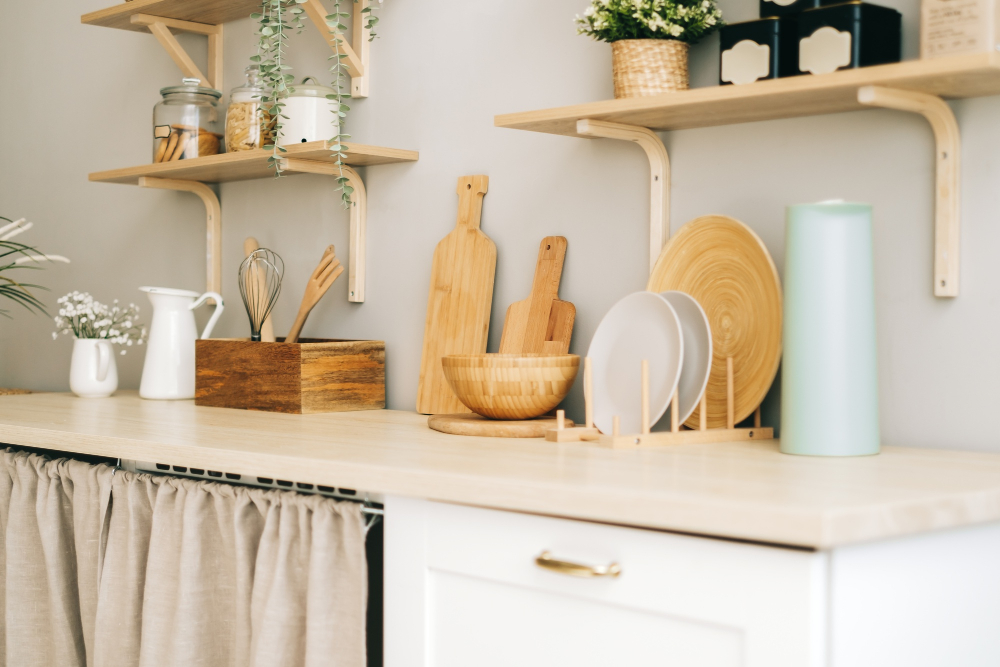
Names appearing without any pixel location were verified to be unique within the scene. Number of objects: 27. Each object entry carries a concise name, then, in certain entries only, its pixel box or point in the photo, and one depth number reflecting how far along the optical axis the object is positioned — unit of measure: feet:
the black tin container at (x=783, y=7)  4.41
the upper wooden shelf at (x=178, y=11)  7.29
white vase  7.52
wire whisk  6.88
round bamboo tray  4.81
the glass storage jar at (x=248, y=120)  6.77
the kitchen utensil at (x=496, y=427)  5.01
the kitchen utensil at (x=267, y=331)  6.90
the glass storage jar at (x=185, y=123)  7.22
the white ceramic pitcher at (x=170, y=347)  7.25
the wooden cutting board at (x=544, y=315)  5.69
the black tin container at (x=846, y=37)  4.16
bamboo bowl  5.09
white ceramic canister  6.37
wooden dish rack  4.53
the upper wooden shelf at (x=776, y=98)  3.87
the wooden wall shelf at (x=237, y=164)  6.17
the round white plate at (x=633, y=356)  4.78
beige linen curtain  4.26
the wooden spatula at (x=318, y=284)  6.58
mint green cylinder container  4.17
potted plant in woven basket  4.82
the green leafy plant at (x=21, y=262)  9.25
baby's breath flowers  7.57
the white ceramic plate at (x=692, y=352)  4.77
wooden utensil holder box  6.18
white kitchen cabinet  3.03
